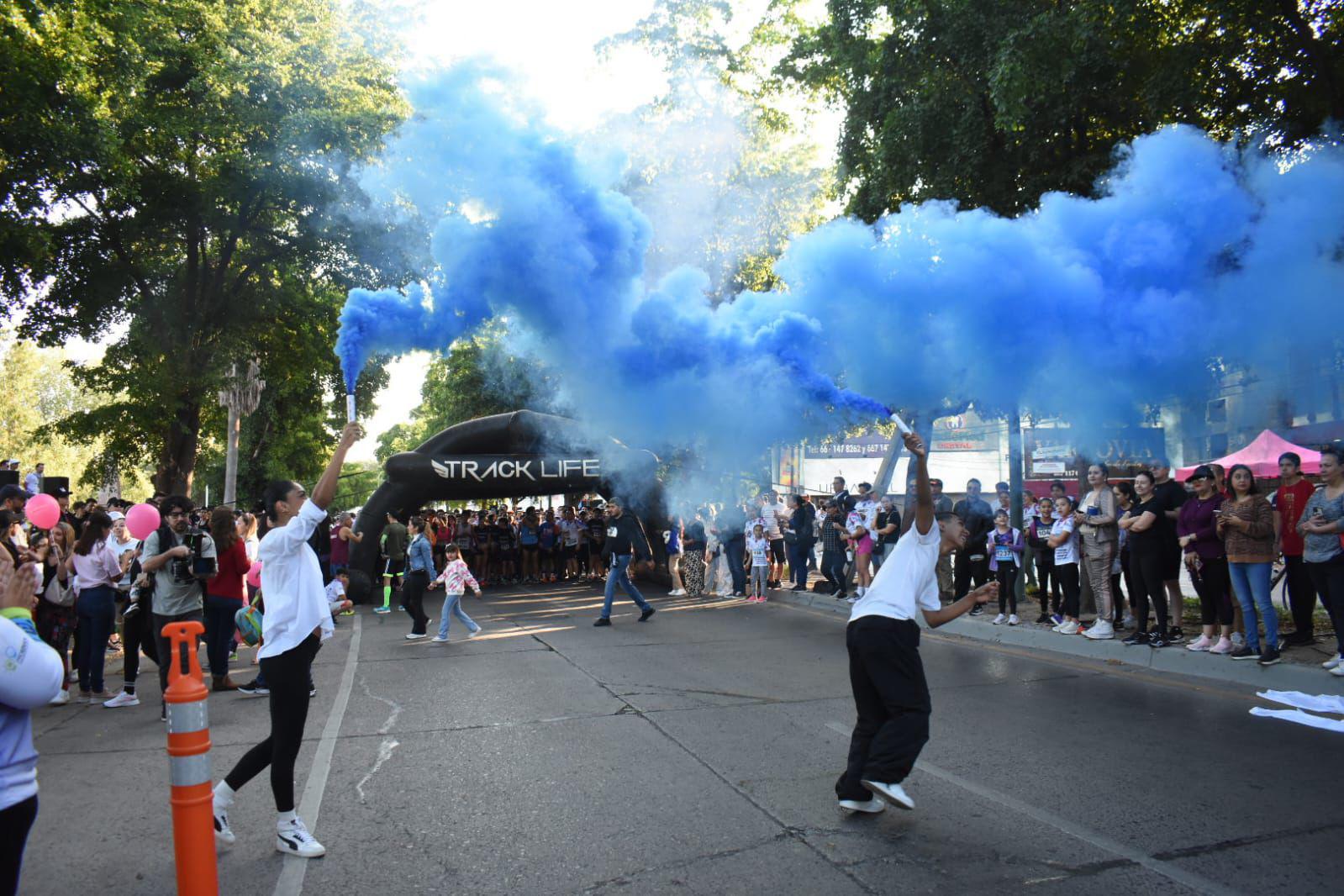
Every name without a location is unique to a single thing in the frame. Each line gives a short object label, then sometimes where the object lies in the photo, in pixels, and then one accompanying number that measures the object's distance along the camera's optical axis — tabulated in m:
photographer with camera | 7.52
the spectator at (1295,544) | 8.40
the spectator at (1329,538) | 7.30
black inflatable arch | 18.61
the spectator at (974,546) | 12.00
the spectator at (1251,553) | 7.92
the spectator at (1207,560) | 8.40
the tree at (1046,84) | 10.02
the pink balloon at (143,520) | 8.18
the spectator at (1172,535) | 9.09
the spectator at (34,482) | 14.06
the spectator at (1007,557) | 11.14
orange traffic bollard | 3.37
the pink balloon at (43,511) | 8.31
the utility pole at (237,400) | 23.36
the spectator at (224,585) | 8.02
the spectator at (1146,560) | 8.96
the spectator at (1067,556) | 10.33
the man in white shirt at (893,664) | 4.52
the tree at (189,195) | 15.48
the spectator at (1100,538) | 9.83
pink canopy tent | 16.09
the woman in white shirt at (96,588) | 8.11
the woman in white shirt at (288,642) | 4.30
